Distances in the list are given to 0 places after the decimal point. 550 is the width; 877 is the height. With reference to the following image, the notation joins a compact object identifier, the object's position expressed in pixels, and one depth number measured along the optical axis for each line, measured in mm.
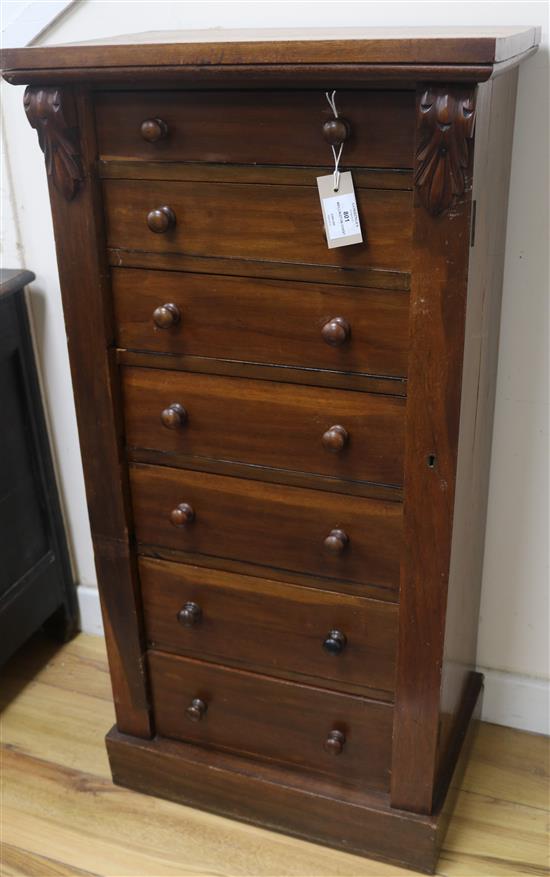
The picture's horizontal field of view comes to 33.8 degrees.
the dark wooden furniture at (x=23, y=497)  1914
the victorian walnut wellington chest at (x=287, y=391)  1173
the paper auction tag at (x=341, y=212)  1197
